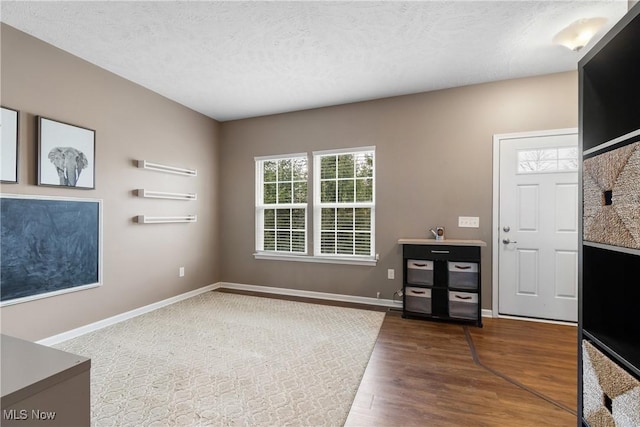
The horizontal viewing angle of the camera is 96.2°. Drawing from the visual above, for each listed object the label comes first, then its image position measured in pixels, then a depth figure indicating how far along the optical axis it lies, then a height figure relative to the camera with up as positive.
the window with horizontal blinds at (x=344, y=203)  3.91 +0.15
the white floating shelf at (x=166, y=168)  3.40 +0.57
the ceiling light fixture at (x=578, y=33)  2.28 +1.51
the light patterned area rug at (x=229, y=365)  1.72 -1.19
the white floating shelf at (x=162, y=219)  3.40 -0.08
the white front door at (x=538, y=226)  3.06 -0.13
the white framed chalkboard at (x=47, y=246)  2.32 -0.30
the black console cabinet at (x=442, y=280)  3.09 -0.74
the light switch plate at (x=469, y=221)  3.38 -0.09
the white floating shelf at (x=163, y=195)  3.41 +0.23
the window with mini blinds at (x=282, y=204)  4.26 +0.14
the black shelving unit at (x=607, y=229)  1.08 -0.06
